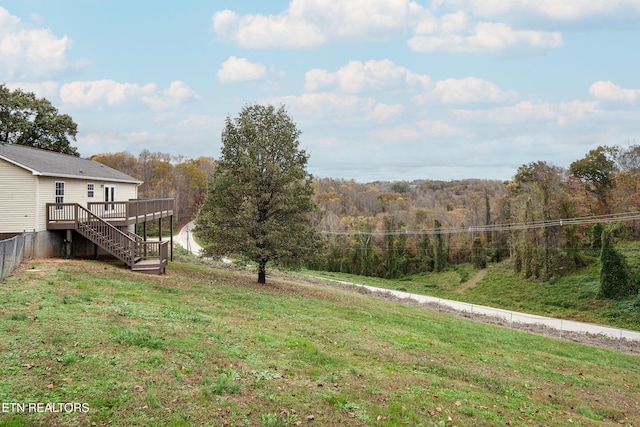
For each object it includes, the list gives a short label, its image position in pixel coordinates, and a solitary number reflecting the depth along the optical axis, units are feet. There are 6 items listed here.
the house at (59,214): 55.11
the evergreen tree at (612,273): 92.17
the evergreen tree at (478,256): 155.94
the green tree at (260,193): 58.75
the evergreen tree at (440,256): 166.71
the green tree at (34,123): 118.73
